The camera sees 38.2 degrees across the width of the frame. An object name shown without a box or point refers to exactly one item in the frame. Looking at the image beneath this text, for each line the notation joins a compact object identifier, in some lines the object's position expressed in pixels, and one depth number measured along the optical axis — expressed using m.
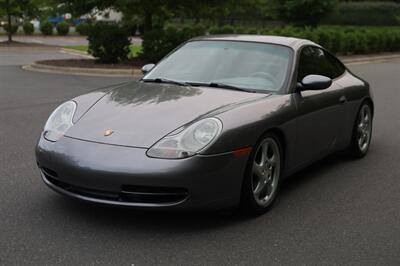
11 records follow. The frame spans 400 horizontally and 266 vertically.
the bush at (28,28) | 38.68
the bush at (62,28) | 40.28
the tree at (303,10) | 31.38
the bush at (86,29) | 16.86
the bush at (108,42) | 16.72
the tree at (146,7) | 16.94
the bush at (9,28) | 29.62
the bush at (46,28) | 39.25
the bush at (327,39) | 16.91
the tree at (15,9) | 28.67
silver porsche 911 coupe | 3.88
